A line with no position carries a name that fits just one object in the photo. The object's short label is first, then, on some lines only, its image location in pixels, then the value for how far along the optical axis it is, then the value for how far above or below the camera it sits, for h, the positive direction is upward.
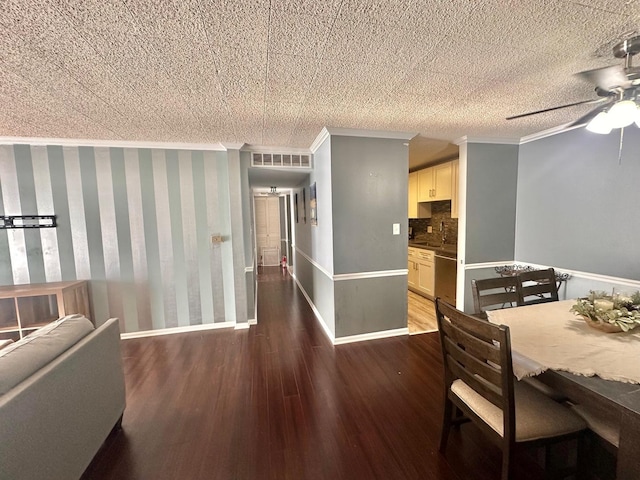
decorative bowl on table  1.33 -0.55
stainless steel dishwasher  3.66 -0.89
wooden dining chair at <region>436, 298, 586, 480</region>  1.09 -0.87
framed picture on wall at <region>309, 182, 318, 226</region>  3.50 +0.22
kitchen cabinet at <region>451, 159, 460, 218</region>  3.72 +0.45
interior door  7.54 -0.25
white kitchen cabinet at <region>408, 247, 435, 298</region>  4.14 -0.93
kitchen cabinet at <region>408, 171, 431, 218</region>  4.78 +0.23
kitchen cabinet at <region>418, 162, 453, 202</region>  3.92 +0.55
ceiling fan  1.27 +0.65
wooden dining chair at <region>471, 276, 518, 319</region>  1.85 -0.59
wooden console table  2.56 -0.82
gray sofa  0.97 -0.79
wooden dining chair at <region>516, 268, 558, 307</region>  1.98 -0.58
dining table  0.89 -0.67
